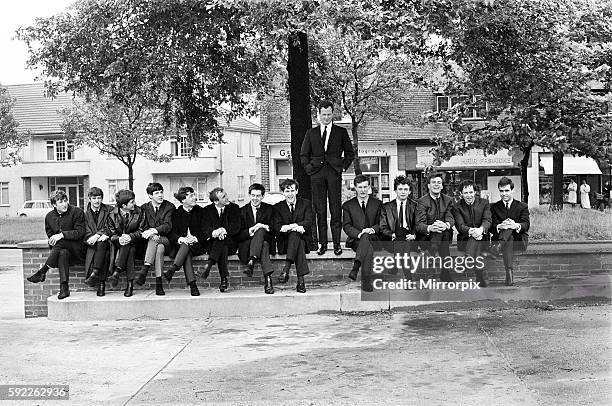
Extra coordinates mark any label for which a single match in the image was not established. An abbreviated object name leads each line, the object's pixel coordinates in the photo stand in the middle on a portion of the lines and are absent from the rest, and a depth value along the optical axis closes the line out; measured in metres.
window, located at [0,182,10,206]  58.03
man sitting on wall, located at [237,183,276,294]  10.60
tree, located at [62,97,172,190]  41.06
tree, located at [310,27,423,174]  26.77
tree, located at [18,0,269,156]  13.04
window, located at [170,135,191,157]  54.63
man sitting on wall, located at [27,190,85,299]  10.78
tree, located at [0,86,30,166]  44.44
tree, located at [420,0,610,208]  12.70
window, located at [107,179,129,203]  55.72
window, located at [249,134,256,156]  60.12
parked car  52.25
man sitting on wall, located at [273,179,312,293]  10.60
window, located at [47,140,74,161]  56.19
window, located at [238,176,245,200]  58.53
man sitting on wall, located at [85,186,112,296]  10.76
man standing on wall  11.35
